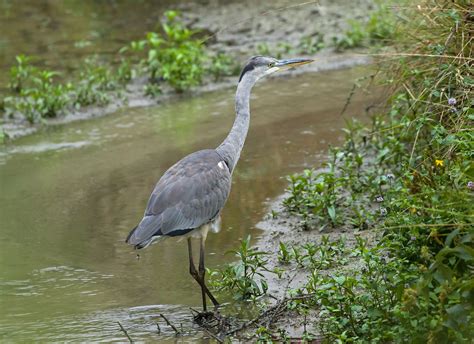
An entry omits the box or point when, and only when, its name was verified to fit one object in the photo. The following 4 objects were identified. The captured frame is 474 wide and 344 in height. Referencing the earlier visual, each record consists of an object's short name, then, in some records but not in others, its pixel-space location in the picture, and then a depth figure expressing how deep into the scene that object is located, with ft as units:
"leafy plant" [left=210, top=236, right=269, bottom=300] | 39.06
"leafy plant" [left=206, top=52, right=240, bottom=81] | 79.05
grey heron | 38.91
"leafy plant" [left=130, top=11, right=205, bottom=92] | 75.72
